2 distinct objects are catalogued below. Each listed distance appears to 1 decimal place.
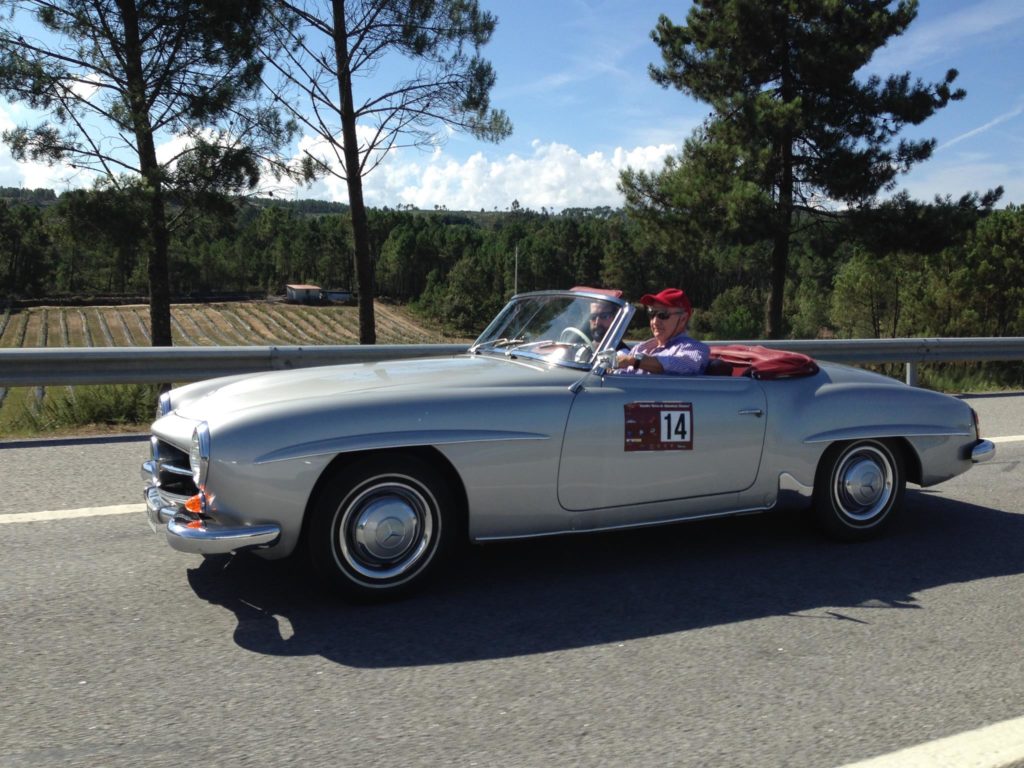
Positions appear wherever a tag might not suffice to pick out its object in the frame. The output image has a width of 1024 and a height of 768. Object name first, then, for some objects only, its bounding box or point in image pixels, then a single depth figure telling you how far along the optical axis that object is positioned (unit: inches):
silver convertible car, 140.1
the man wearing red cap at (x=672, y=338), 180.9
